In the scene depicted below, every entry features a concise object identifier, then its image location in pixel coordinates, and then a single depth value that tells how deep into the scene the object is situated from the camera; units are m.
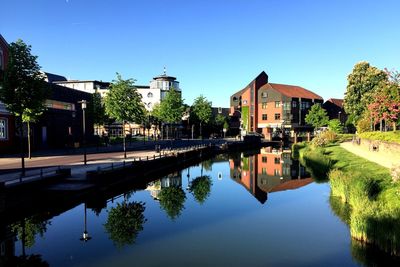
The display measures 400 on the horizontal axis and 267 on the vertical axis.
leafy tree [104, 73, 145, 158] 34.84
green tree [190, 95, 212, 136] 78.69
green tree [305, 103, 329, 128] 84.00
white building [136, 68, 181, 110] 98.38
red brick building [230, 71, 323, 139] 93.31
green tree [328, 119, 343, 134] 72.06
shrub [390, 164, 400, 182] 15.14
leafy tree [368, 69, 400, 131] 41.53
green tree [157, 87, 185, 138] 54.34
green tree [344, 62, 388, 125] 64.56
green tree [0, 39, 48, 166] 20.72
